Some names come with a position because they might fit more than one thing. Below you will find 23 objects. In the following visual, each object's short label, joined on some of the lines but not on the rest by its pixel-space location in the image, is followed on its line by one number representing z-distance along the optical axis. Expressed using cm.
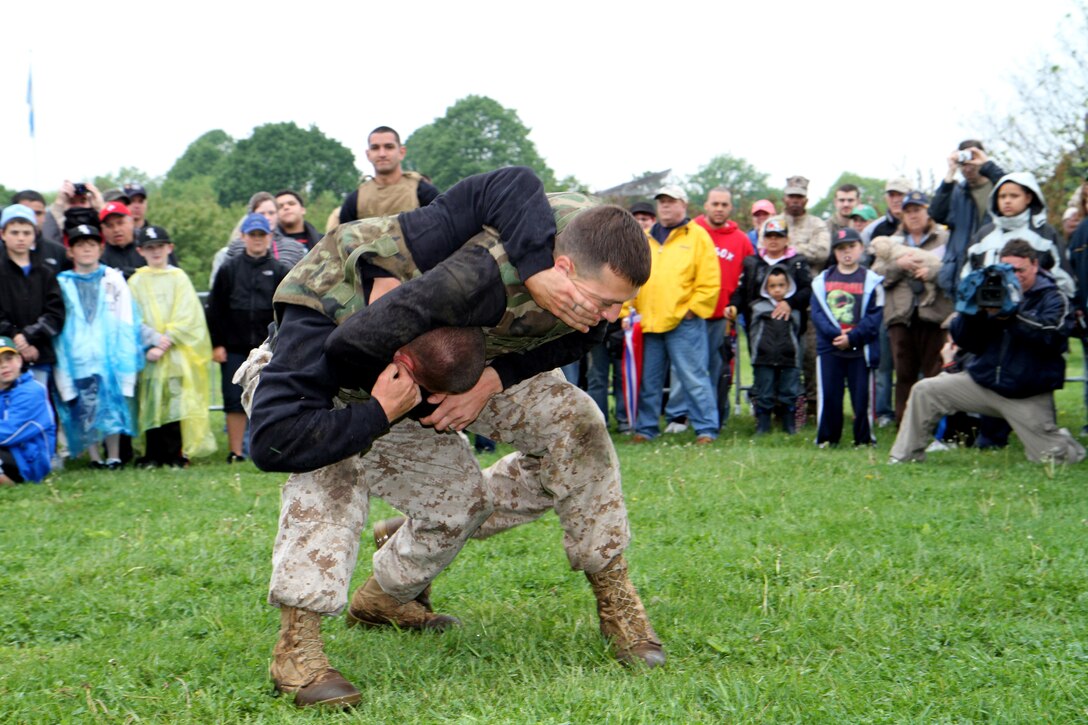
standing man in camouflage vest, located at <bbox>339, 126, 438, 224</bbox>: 943
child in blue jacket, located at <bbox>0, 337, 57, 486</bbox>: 902
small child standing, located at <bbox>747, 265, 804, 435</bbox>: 1108
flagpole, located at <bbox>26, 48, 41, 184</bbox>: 1880
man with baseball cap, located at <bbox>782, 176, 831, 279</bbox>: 1155
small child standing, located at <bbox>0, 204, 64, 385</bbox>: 955
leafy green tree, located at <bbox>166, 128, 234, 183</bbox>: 8206
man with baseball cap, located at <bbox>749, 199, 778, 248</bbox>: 1264
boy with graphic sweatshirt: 1027
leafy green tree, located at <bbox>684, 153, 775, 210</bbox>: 10381
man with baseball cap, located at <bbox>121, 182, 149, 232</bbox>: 1145
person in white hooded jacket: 921
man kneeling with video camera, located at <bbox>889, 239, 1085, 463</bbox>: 852
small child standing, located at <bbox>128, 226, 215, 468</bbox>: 1010
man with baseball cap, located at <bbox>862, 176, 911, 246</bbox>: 1161
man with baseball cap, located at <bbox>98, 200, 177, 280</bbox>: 1067
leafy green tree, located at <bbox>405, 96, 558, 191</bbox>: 7575
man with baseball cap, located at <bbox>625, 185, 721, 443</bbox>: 1082
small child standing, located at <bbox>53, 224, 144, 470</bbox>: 984
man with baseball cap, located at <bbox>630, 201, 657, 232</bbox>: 1186
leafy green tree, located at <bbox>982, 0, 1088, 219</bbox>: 2144
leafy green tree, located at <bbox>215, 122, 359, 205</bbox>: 6569
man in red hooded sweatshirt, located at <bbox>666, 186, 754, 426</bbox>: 1137
